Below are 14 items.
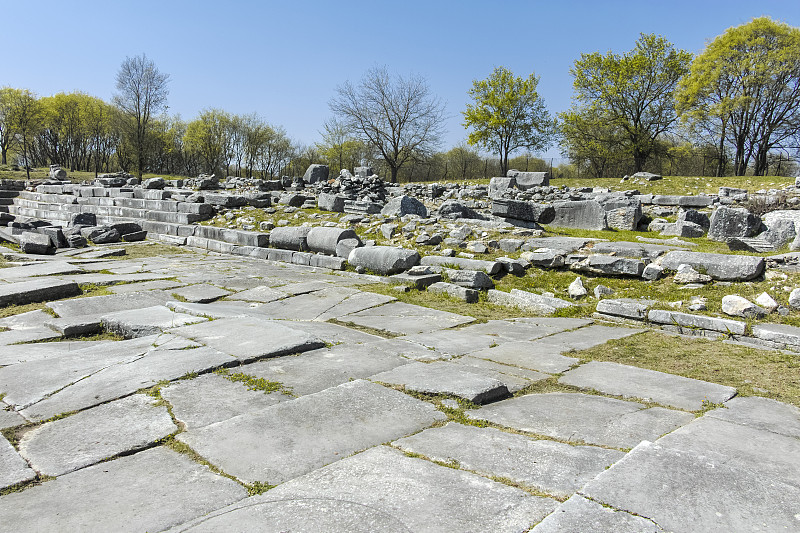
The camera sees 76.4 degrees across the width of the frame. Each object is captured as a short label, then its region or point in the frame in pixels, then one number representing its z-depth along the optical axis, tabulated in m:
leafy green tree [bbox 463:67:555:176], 36.22
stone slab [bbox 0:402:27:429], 2.78
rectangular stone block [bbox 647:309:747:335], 5.31
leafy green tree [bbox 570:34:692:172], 30.44
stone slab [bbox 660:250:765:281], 6.48
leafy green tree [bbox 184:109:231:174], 45.25
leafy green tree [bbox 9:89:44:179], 38.75
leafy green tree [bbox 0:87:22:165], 39.22
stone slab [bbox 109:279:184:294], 7.29
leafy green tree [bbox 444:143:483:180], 44.62
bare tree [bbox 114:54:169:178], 35.41
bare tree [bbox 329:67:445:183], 37.59
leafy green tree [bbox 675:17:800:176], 25.92
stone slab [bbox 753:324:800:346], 4.85
